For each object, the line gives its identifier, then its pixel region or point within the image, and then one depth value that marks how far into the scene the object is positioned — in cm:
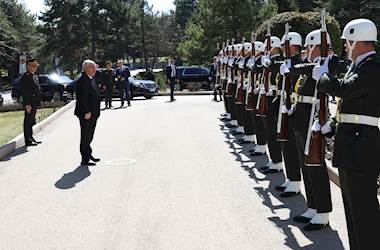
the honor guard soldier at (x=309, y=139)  595
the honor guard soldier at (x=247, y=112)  1148
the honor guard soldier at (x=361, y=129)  445
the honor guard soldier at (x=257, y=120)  1013
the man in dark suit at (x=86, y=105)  1002
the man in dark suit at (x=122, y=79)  2228
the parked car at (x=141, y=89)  2798
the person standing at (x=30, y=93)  1212
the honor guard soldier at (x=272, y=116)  845
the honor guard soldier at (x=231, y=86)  1370
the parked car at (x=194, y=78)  3453
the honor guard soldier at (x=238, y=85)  1220
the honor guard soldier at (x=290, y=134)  693
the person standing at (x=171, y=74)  2458
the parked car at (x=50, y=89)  2906
